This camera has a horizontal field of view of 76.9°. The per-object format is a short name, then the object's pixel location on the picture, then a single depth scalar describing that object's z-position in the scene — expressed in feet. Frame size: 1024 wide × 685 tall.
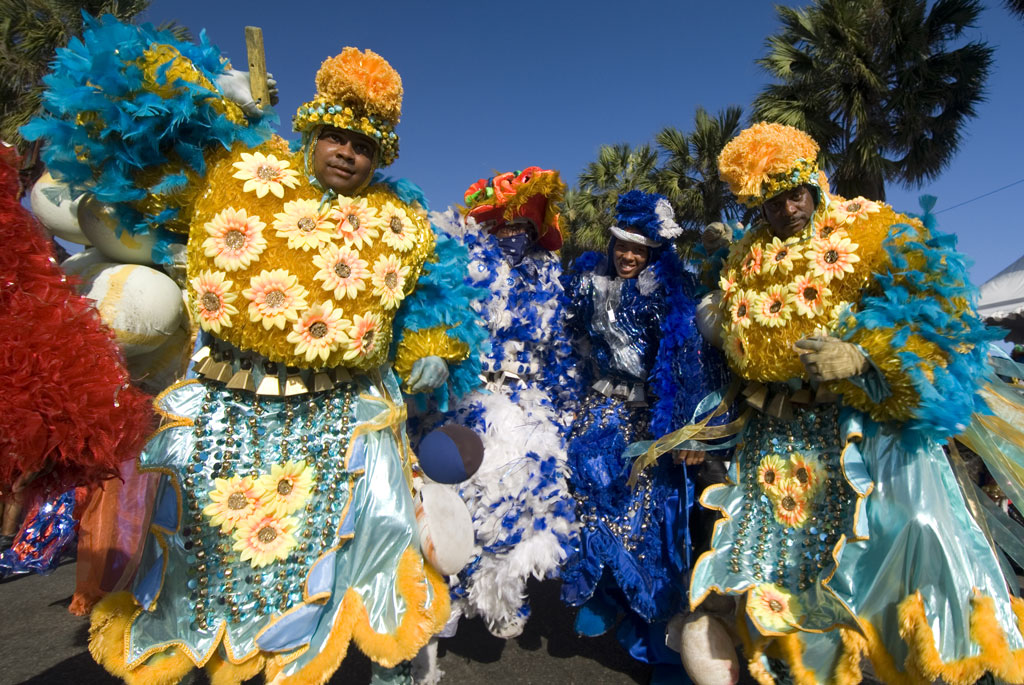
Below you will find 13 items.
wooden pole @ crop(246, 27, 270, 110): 7.72
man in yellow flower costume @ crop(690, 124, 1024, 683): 7.29
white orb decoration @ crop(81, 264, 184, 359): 7.07
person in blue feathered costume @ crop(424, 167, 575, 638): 10.13
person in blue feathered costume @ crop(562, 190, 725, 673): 9.78
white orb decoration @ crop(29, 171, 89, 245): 7.77
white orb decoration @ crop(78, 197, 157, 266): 7.33
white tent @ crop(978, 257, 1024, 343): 27.55
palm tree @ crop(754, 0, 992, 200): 32.24
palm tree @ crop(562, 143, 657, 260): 54.60
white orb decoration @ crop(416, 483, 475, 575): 7.72
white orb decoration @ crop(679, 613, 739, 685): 8.69
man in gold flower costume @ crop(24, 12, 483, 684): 6.64
